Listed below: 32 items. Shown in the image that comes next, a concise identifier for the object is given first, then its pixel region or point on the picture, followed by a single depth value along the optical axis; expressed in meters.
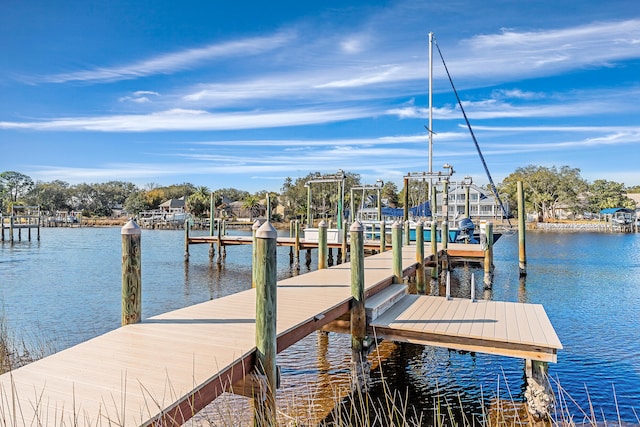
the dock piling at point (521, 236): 20.75
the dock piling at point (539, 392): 6.33
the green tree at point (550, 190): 73.71
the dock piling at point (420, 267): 13.27
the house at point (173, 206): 82.11
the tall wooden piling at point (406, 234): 19.46
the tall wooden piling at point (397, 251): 10.38
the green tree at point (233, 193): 96.86
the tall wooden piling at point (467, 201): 26.91
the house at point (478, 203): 61.25
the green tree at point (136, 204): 83.81
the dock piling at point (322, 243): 11.34
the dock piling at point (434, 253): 16.23
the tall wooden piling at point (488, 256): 18.12
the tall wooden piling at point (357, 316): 7.44
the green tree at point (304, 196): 72.12
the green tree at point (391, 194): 78.22
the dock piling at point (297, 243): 23.69
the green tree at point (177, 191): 92.56
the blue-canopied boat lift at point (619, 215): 60.75
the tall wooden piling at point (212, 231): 28.72
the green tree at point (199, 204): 78.50
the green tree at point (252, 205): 78.56
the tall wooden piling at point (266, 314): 4.63
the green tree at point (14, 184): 94.31
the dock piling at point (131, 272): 5.39
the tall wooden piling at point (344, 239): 20.10
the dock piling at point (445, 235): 18.89
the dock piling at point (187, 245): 28.02
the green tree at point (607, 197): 74.69
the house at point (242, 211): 80.56
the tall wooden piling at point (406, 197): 25.68
